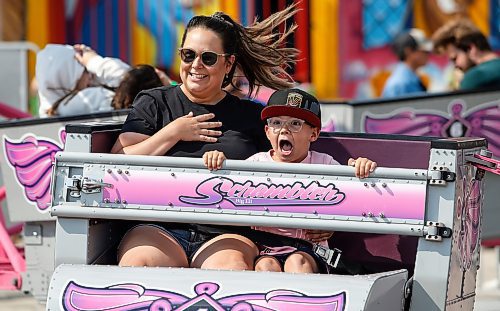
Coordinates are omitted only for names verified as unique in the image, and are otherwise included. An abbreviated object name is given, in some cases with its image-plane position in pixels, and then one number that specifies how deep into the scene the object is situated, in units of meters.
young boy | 10.66
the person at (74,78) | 15.82
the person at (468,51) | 18.42
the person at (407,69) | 20.64
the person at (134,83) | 14.77
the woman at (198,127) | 10.79
